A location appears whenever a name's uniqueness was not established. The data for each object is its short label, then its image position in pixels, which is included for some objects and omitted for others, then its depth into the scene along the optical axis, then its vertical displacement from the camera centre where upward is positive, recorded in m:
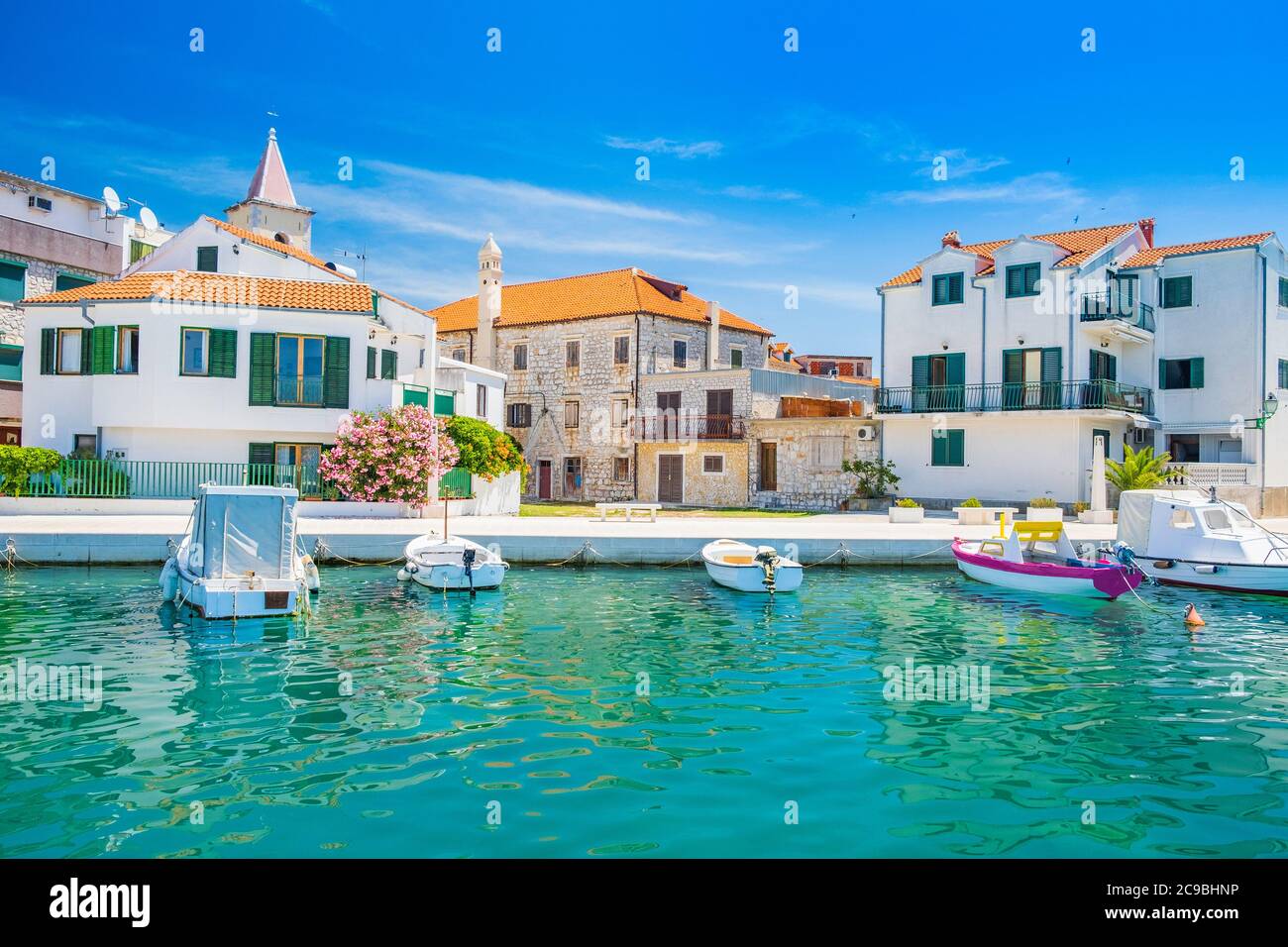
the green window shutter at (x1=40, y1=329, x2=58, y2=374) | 31.78 +3.92
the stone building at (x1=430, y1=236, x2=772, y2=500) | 49.47 +6.27
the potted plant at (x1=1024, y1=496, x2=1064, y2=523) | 31.77 -1.30
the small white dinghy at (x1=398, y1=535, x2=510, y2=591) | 19.95 -1.96
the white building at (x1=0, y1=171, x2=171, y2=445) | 37.88 +9.10
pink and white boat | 19.97 -1.95
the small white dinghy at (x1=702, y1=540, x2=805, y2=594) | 20.70 -2.13
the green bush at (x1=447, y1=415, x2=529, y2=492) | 32.41 +0.77
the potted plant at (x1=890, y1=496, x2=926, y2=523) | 34.19 -1.42
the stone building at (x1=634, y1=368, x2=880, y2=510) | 43.06 +1.52
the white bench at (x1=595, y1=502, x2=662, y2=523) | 31.58 -1.22
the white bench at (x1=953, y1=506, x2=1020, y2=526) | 33.22 -1.43
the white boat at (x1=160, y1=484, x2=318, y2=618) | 16.69 -1.47
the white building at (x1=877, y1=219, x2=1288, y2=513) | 37.97 +4.69
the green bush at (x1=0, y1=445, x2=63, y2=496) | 27.73 +0.07
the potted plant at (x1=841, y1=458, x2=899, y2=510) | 41.31 -0.48
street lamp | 36.34 +2.50
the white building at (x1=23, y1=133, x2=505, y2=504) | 30.52 +3.23
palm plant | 32.97 +0.10
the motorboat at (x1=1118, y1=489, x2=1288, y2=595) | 21.19 -1.53
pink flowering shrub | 29.44 +0.30
